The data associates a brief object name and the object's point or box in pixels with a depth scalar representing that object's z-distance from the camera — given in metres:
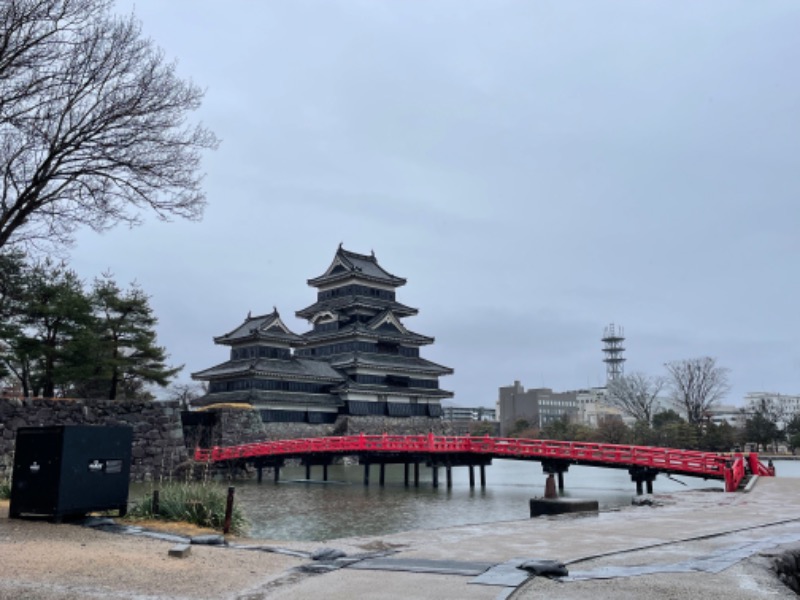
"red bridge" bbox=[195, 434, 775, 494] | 23.88
